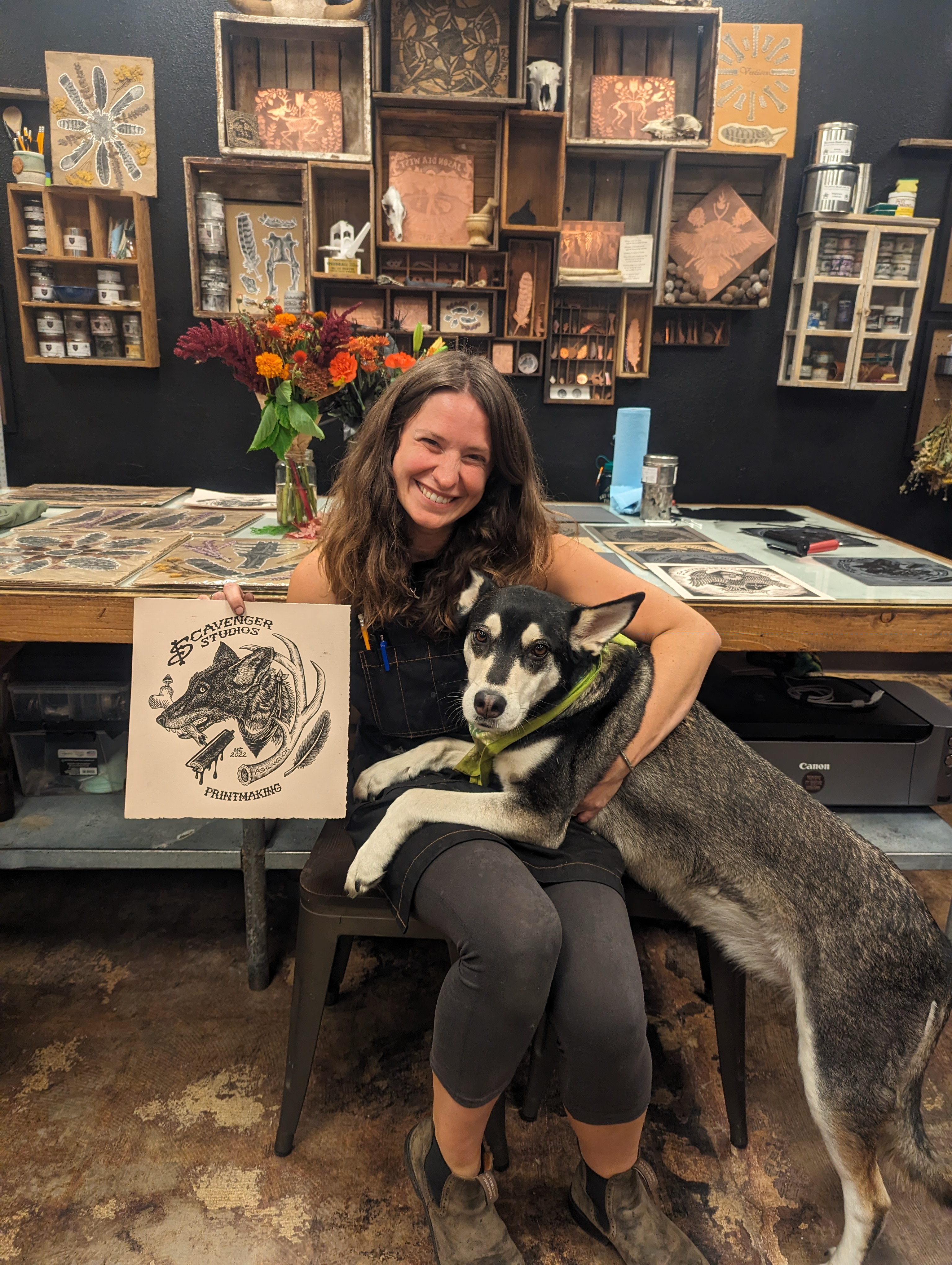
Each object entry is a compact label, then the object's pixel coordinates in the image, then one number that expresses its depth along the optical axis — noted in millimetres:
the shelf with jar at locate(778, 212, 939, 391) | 3309
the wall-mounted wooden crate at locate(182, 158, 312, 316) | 3170
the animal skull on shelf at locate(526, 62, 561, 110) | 3025
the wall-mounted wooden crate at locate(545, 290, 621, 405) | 3434
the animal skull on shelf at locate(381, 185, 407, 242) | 3143
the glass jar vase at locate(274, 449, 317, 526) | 2443
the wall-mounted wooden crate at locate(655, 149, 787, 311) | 3264
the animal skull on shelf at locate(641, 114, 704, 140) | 3102
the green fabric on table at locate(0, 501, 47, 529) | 2396
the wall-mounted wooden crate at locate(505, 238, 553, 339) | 3350
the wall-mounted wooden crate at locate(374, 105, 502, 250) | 3119
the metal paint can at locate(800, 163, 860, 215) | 3232
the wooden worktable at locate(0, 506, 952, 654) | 1811
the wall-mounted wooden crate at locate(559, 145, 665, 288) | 3305
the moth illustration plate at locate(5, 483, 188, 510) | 3018
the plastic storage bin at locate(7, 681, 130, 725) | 2467
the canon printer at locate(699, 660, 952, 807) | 2111
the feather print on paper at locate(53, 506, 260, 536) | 2529
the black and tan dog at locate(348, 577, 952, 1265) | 1312
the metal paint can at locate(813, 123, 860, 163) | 3225
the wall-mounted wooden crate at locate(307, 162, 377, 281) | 3174
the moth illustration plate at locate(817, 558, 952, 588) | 2088
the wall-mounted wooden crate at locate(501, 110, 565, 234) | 3123
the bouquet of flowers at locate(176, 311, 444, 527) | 2129
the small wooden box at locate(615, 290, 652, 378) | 3445
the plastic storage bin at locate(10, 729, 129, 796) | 2400
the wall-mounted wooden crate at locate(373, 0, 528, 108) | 3020
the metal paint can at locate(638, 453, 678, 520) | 2941
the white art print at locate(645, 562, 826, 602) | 1919
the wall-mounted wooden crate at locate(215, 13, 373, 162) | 3004
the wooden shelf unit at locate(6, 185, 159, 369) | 3160
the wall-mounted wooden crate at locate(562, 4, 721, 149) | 3070
